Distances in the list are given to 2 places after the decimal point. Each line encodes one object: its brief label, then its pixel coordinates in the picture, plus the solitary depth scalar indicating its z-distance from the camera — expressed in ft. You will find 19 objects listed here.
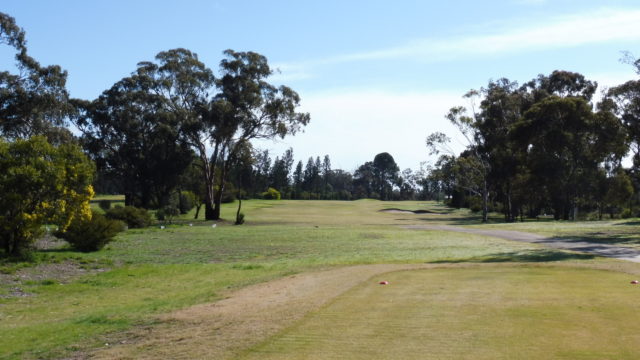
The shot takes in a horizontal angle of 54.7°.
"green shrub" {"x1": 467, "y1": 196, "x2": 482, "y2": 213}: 281.97
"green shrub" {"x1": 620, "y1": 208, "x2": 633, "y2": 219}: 241.22
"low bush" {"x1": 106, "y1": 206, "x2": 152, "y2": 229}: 148.66
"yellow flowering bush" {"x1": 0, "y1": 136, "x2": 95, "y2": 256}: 77.61
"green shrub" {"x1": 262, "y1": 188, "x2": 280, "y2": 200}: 394.52
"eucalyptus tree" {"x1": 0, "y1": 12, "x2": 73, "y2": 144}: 152.76
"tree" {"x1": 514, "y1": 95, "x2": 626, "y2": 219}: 175.83
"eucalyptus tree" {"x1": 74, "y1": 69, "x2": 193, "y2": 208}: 221.66
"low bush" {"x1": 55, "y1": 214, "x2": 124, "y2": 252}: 90.59
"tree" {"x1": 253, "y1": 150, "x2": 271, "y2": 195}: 426.55
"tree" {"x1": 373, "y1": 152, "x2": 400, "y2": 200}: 557.58
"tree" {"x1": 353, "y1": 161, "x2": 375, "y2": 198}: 565.94
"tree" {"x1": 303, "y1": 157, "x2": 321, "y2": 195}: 518.37
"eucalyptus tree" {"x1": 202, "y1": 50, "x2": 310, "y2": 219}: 191.83
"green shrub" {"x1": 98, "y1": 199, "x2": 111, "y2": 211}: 207.96
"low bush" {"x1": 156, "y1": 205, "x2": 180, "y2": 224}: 175.94
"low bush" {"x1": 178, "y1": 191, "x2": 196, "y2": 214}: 232.32
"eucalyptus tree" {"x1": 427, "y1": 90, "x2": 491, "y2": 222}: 226.79
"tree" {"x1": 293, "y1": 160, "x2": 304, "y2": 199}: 526.16
